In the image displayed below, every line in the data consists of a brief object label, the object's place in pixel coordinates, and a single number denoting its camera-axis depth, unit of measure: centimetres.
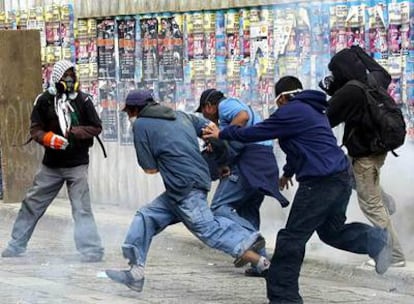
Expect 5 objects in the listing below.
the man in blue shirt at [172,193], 1344
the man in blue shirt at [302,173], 1242
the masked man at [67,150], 1602
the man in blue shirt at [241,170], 1472
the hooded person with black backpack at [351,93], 1408
